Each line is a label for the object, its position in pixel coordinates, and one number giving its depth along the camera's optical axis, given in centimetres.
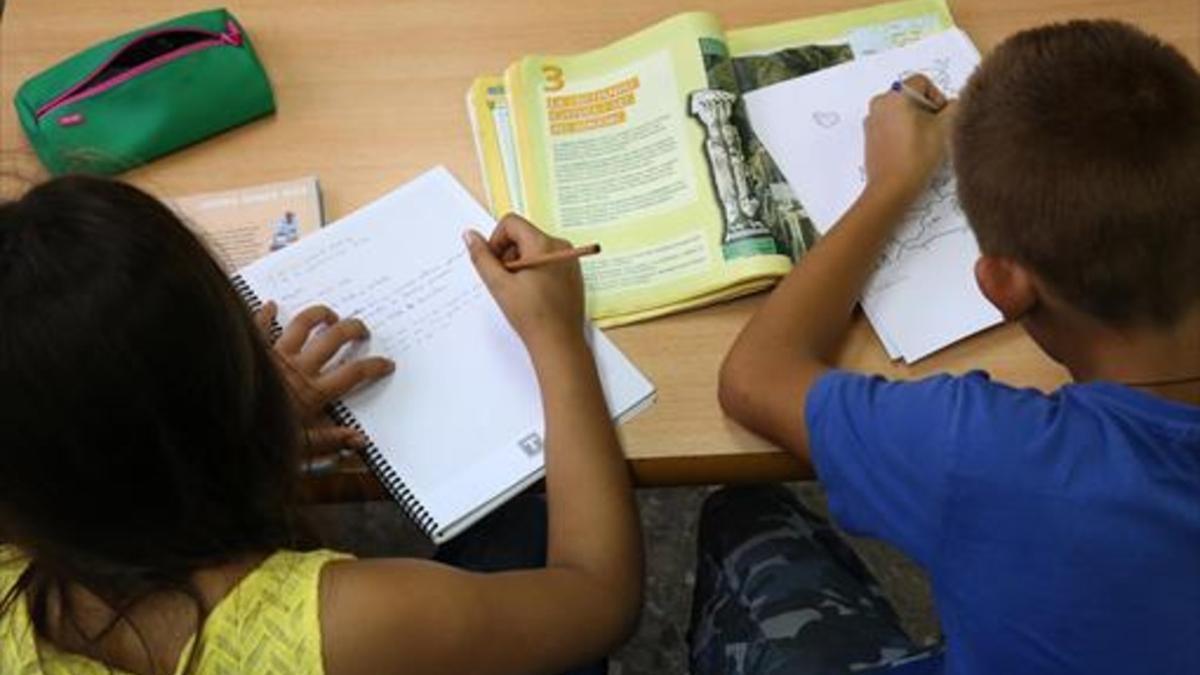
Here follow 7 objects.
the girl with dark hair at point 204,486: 67
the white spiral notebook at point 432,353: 88
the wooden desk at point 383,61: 104
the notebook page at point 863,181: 93
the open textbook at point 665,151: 96
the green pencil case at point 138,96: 102
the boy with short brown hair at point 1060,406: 75
